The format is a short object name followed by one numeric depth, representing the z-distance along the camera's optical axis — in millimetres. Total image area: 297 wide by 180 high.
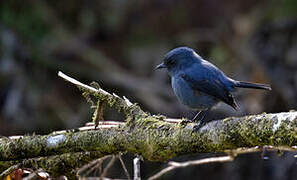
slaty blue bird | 8352
